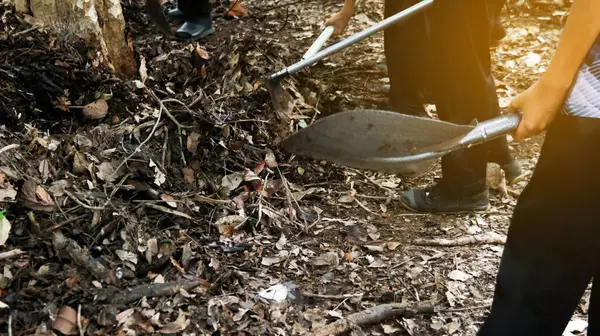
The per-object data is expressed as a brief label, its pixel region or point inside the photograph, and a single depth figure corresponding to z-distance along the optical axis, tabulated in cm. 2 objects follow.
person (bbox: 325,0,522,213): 257
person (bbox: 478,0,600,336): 142
